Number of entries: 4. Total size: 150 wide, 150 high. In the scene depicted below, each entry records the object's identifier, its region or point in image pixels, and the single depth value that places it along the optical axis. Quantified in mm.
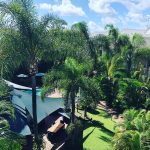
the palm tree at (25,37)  8448
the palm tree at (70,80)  9412
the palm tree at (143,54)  17720
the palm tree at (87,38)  15207
